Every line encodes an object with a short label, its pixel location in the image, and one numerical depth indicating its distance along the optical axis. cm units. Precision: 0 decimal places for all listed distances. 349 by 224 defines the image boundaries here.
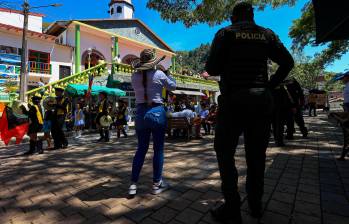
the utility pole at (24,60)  1359
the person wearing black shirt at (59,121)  723
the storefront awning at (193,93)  2342
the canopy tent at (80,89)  1282
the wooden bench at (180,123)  809
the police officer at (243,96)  227
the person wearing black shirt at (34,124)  666
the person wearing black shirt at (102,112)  853
